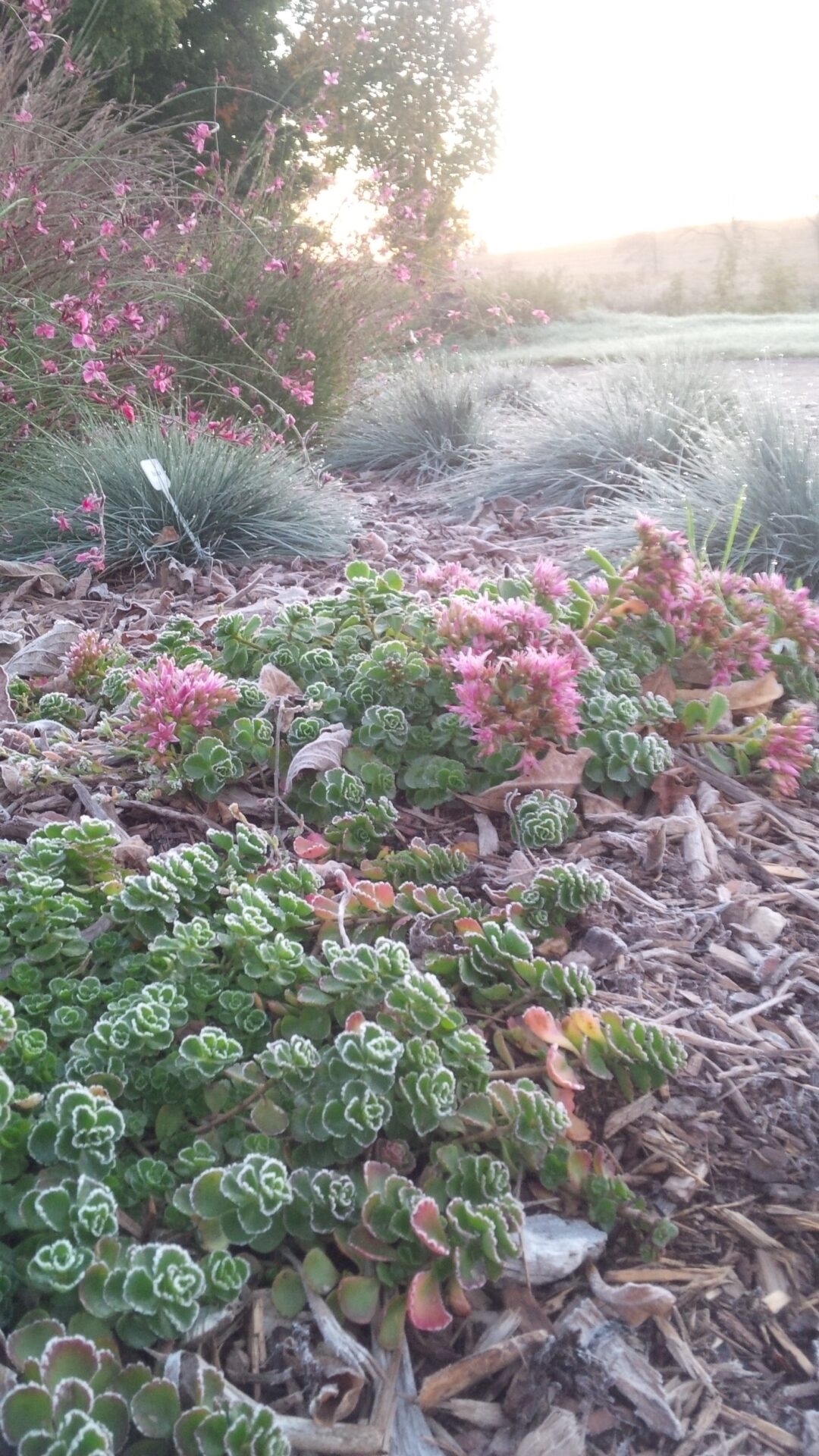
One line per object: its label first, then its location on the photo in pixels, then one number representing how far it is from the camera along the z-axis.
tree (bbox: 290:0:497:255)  10.99
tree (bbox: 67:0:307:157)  5.76
